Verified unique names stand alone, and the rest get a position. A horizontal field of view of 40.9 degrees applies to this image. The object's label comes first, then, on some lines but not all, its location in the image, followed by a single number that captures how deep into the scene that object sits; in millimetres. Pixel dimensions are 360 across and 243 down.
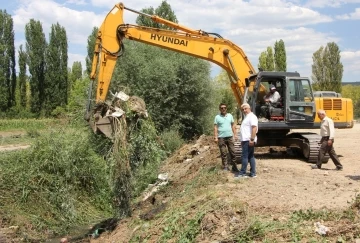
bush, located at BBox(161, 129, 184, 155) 20797
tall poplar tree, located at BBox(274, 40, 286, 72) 50375
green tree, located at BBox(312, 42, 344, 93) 50031
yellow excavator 13031
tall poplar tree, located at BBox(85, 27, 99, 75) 46562
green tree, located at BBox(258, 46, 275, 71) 51000
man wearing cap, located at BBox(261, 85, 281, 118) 13633
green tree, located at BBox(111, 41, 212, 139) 23297
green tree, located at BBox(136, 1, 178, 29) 33812
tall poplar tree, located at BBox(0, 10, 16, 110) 46281
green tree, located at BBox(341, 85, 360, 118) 52312
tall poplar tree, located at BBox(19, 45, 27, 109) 48688
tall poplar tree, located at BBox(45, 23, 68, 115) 47562
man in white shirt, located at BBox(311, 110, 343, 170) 12328
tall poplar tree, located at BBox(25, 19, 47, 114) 47375
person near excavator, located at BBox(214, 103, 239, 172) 11773
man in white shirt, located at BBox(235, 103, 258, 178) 11000
